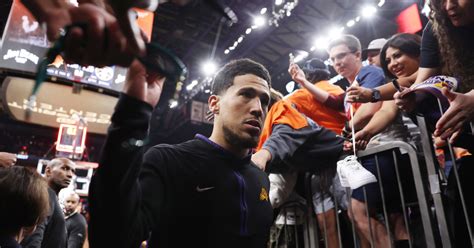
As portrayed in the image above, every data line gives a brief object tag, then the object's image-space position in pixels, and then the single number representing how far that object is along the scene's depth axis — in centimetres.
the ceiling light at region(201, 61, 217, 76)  1073
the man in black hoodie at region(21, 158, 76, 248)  296
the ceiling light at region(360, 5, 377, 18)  695
